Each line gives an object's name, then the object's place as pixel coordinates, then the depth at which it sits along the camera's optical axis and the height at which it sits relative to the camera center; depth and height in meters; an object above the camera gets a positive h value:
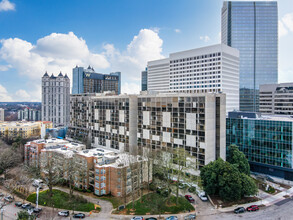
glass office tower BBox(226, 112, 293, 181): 53.97 -9.53
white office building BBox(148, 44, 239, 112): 104.38 +20.23
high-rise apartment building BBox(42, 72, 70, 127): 153.38 +6.37
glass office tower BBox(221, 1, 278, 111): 137.25 +45.01
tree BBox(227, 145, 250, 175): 49.12 -13.25
